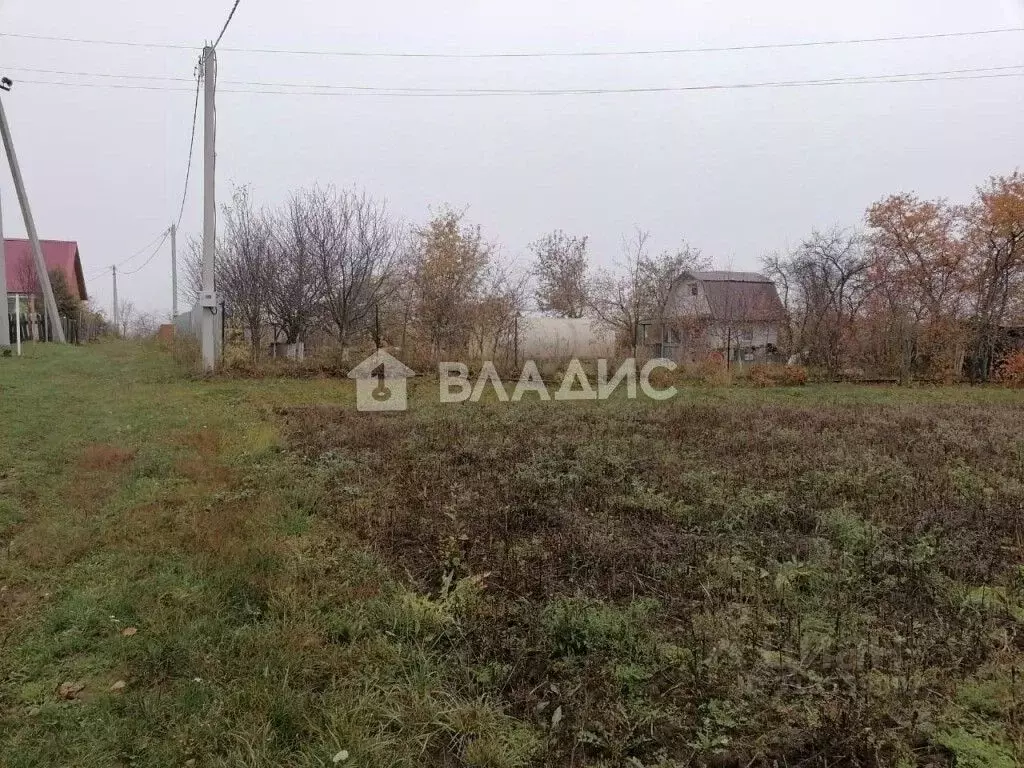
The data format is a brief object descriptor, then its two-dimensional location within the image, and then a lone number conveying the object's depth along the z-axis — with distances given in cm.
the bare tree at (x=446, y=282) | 1411
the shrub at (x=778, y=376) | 1323
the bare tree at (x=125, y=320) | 4141
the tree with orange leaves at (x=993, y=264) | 1495
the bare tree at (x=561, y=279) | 2433
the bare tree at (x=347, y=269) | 1428
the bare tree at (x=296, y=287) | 1416
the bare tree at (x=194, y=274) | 1929
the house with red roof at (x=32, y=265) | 2588
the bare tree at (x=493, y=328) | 1412
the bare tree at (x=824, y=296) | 1494
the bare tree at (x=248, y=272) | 1421
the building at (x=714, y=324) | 1526
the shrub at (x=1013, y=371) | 1391
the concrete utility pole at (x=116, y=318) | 3937
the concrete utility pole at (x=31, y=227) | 1491
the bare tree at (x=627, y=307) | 1599
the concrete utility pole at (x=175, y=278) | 2825
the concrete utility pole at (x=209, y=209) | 1113
